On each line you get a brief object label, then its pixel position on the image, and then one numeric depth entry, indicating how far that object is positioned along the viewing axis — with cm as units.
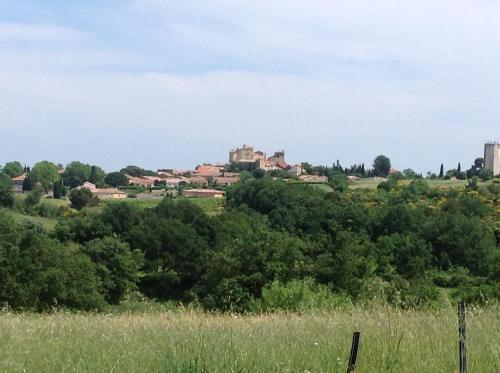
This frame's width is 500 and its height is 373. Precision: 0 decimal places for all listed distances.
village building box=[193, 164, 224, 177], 18962
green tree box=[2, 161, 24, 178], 17900
